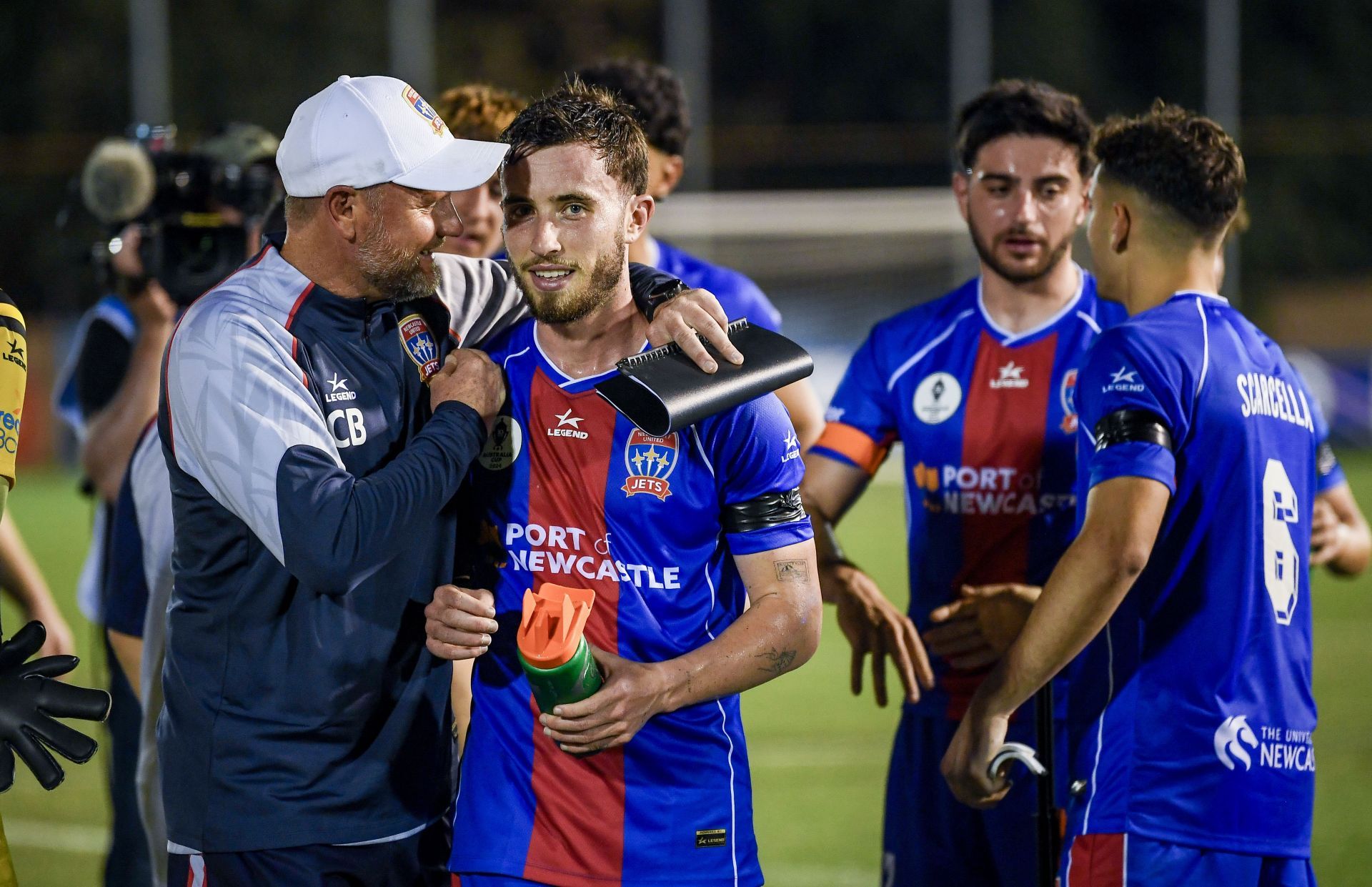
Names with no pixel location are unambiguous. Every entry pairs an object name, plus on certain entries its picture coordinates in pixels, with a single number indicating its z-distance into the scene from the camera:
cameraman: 8.85
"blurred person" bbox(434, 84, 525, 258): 8.83
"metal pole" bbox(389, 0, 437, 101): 40.44
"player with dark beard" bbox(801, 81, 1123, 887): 7.73
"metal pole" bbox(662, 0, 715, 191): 41.03
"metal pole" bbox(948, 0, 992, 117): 41.84
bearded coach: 5.46
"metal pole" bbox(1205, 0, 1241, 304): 41.47
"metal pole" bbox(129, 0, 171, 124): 39.78
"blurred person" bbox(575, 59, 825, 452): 9.28
